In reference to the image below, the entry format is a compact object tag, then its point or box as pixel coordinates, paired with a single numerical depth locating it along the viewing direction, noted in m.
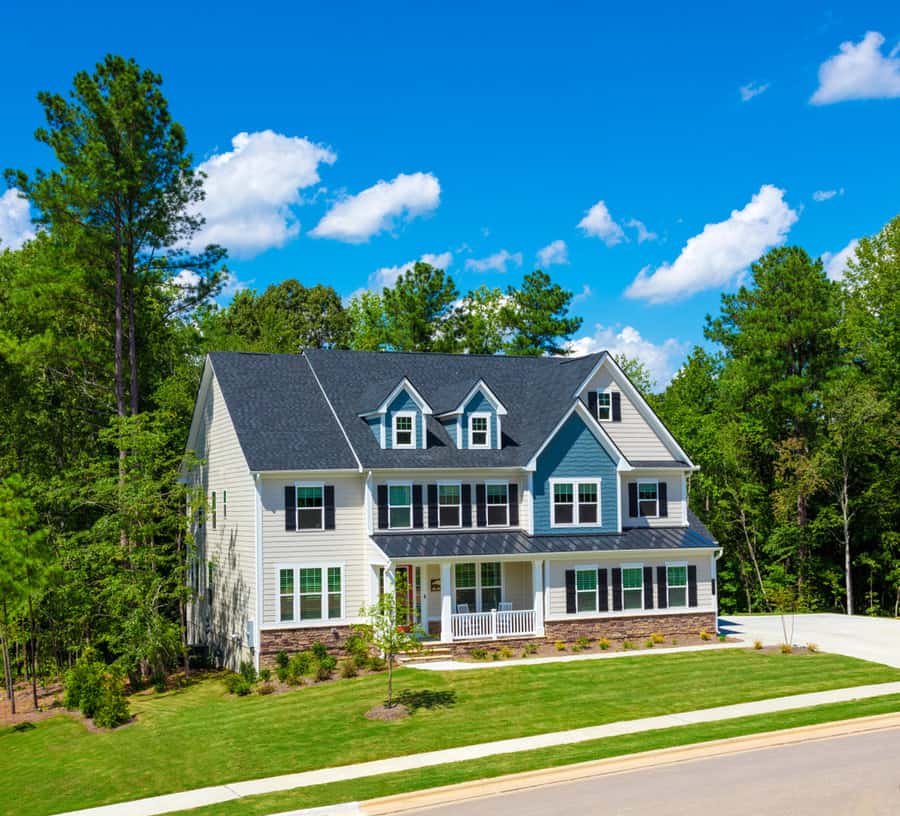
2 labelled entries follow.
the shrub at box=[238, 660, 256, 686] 29.80
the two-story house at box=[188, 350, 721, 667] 31.67
